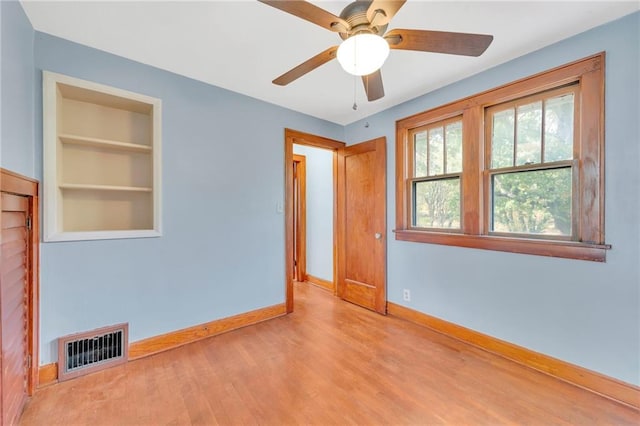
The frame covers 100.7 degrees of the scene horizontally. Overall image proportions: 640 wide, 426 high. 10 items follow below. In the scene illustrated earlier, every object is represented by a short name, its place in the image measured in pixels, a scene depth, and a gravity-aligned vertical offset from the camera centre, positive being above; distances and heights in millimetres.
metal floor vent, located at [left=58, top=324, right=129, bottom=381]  1908 -1056
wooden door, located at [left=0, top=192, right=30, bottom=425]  1360 -533
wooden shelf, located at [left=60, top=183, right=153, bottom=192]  1961 +185
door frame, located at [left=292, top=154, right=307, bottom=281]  4613 -47
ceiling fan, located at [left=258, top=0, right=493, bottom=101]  1195 +892
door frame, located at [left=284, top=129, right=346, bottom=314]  3164 +28
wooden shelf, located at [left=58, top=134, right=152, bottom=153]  1981 +543
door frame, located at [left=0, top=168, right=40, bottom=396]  1741 -527
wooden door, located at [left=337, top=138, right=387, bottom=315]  3209 -167
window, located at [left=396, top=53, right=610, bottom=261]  1832 +374
